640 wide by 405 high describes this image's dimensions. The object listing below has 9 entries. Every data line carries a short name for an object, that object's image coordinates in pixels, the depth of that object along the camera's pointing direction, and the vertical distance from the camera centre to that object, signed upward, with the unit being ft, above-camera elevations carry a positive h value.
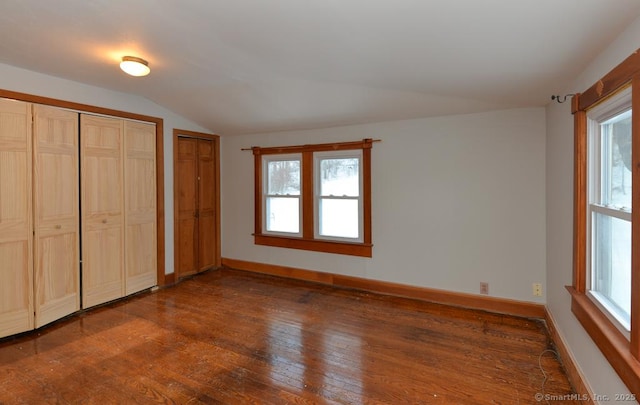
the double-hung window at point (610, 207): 5.61 -0.17
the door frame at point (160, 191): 13.70 +0.35
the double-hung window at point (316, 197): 13.85 +0.08
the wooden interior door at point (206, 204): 16.49 -0.25
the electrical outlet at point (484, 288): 11.54 -3.10
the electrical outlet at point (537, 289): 10.77 -2.93
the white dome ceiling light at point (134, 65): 8.96 +3.61
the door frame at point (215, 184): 14.82 +0.78
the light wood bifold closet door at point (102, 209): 11.55 -0.33
